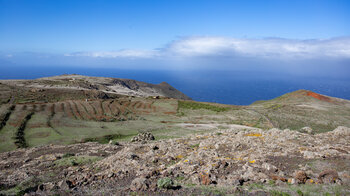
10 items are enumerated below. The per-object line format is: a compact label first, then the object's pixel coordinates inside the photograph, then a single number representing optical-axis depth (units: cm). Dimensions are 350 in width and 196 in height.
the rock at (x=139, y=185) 916
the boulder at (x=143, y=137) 2240
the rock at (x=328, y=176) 907
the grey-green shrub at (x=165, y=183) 918
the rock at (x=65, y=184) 990
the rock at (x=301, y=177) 925
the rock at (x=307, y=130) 2253
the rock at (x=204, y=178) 959
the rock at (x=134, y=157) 1376
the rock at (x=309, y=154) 1228
